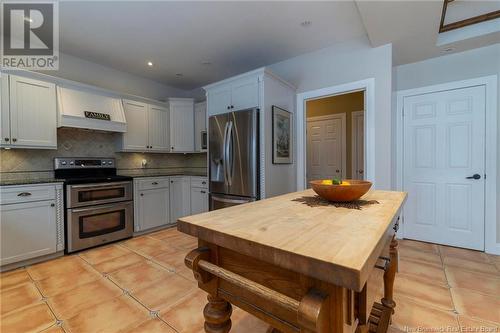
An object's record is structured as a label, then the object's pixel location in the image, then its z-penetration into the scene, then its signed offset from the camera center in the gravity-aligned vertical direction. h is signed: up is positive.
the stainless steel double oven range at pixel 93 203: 2.78 -0.52
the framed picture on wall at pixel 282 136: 2.94 +0.38
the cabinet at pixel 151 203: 3.47 -0.62
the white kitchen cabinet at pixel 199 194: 3.89 -0.53
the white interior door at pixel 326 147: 4.55 +0.36
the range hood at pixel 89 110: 2.90 +0.77
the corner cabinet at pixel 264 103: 2.78 +0.83
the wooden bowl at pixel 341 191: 1.10 -0.14
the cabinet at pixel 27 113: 2.49 +0.61
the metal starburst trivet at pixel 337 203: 1.10 -0.21
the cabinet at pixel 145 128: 3.63 +0.63
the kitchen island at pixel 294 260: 0.56 -0.26
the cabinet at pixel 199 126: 4.23 +0.73
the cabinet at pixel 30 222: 2.34 -0.64
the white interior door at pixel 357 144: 4.34 +0.38
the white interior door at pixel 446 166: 2.77 -0.04
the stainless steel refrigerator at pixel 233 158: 2.78 +0.09
